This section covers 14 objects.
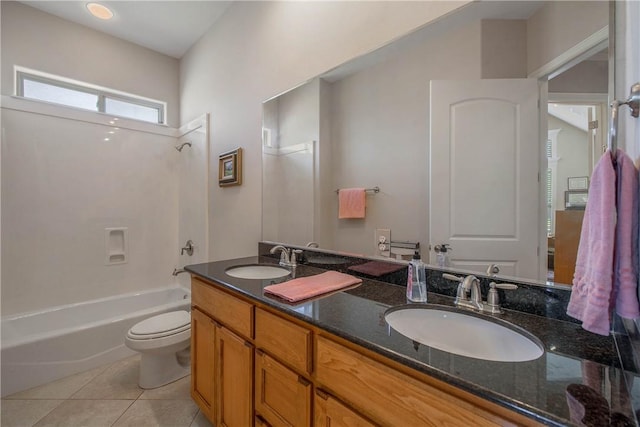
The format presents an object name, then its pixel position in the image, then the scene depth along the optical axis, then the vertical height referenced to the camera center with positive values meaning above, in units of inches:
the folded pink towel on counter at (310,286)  42.6 -13.0
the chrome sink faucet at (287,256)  66.6 -11.5
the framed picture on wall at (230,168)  86.5 +13.7
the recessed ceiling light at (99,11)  90.3 +67.2
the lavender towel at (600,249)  22.9 -3.5
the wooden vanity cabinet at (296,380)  24.4 -20.5
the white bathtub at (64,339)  73.3 -38.6
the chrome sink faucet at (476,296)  36.5 -11.9
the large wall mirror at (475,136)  35.3 +11.8
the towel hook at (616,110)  24.5 +9.3
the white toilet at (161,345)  70.7 -35.0
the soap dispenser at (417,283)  40.6 -11.0
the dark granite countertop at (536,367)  19.1 -13.7
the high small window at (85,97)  93.9 +43.5
